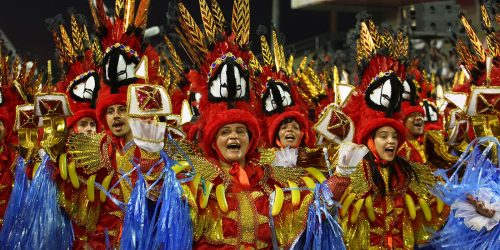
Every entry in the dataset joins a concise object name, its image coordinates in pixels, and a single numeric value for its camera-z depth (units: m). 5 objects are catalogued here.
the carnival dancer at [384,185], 11.27
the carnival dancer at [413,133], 13.62
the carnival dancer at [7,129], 13.06
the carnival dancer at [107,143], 10.59
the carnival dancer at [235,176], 9.19
